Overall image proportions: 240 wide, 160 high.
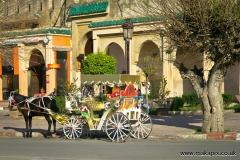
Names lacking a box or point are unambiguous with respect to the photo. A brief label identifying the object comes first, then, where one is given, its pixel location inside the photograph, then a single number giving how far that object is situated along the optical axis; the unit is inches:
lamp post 893.2
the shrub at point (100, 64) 1301.7
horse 738.2
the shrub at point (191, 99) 1187.9
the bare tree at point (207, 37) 620.1
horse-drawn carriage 637.9
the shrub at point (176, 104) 1120.8
